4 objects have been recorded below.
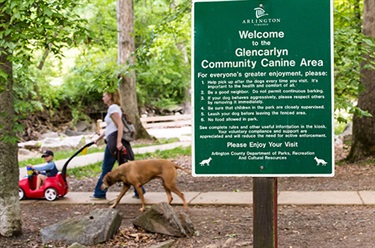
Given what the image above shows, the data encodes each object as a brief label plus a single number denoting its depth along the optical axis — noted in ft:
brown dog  27.37
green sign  12.98
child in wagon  30.09
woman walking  29.81
